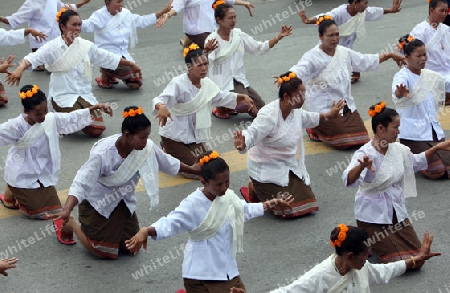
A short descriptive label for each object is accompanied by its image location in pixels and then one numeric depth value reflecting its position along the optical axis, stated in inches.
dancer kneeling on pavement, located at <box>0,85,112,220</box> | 577.8
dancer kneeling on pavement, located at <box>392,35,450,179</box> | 640.3
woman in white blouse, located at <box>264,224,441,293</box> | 421.4
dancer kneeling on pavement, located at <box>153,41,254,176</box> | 631.5
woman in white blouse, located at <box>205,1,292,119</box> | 736.3
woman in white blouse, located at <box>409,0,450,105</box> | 741.3
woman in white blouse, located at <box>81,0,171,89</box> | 807.6
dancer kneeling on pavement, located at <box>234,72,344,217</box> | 576.1
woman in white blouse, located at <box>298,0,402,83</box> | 804.9
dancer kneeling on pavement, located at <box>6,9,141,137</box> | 700.7
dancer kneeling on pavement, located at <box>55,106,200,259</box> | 512.2
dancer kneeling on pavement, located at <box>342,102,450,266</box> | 525.4
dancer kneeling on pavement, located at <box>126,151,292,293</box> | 464.2
